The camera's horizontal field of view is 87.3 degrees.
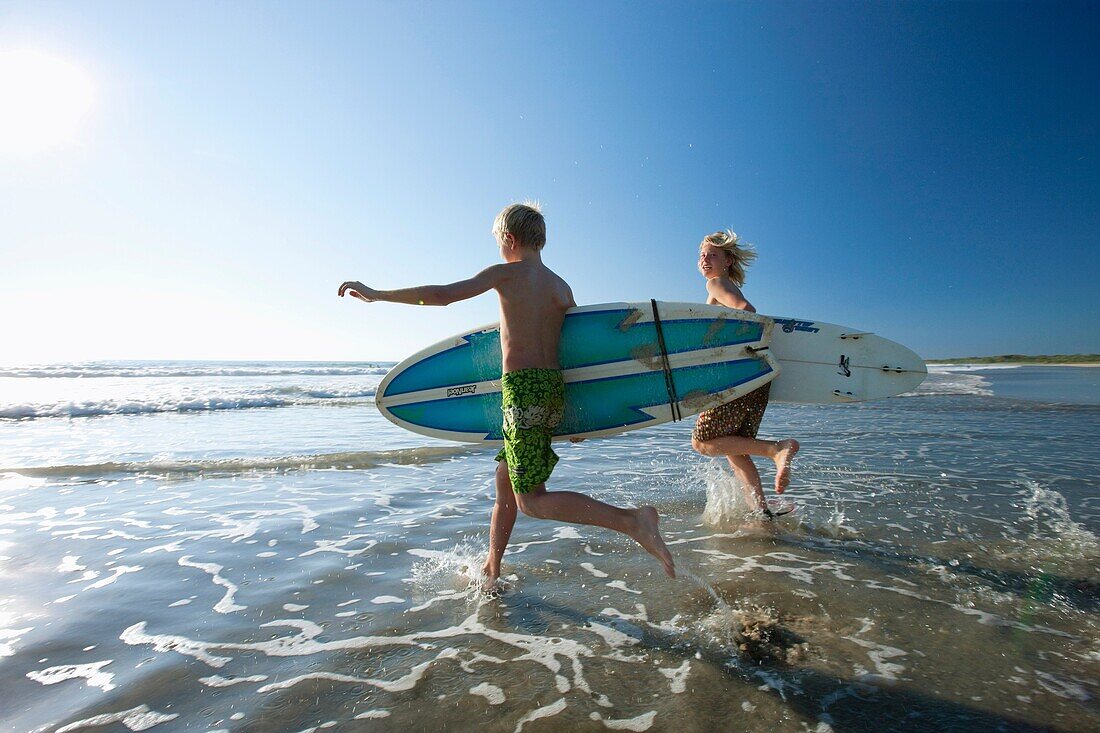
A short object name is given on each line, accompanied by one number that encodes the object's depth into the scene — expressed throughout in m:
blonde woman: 3.87
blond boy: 2.58
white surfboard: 4.19
